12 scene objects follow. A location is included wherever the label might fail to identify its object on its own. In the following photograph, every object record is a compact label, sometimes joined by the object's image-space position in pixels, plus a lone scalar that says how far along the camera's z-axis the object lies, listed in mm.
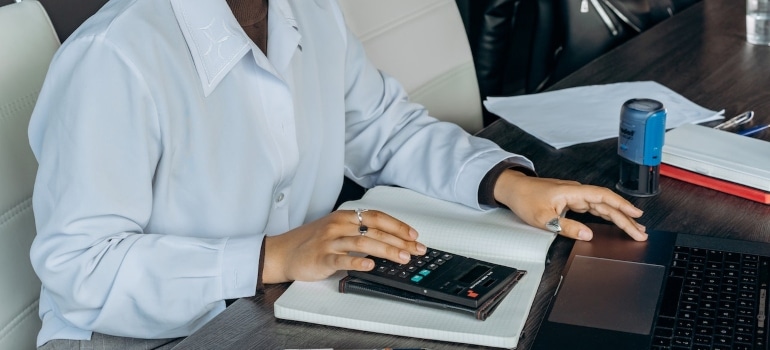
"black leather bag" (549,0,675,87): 2266
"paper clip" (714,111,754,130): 1548
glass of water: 1979
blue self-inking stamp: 1278
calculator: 990
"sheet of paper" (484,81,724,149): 1564
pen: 1514
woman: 1074
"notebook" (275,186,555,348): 960
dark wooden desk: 993
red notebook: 1287
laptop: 951
